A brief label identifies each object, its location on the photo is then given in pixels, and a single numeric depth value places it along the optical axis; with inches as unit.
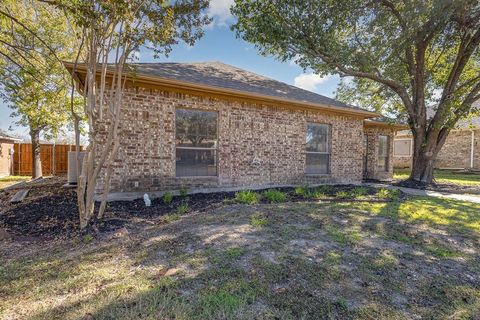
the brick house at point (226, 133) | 267.3
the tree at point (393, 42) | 324.8
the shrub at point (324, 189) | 323.1
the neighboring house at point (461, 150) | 695.1
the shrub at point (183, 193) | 281.9
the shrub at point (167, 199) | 253.6
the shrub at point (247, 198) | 252.2
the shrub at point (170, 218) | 195.8
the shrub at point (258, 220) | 178.7
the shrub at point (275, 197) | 265.7
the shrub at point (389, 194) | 293.3
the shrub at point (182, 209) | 218.5
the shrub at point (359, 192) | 296.1
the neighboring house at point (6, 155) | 590.2
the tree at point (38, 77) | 409.7
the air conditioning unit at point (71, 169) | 362.0
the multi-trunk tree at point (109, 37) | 163.6
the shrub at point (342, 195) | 286.6
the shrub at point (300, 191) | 295.3
